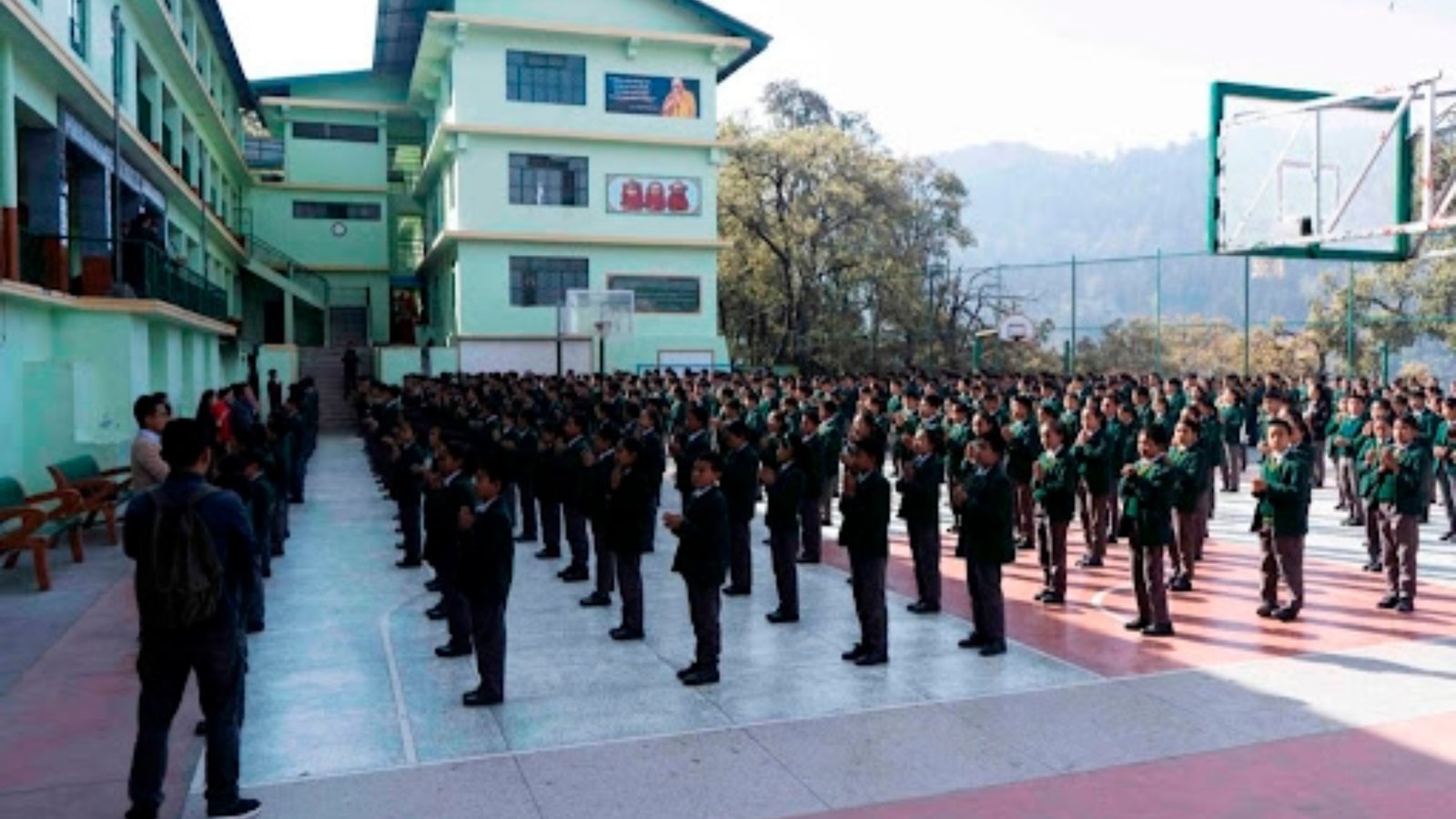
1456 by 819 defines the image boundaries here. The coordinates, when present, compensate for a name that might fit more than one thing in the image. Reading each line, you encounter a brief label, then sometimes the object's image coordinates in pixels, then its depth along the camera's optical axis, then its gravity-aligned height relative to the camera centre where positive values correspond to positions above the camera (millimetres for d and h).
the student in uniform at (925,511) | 9148 -1130
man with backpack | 5160 -1034
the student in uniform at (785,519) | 9373 -1234
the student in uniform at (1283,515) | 9062 -1154
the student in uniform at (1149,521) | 8523 -1126
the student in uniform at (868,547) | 8070 -1244
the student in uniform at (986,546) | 8227 -1255
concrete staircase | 31109 -293
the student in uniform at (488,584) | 7051 -1291
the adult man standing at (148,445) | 9484 -608
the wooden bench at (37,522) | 10102 -1420
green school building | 15312 +3863
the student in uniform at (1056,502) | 9914 -1143
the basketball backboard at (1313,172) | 11719 +2015
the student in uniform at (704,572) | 7613 -1324
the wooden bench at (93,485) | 12295 -1248
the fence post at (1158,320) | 29391 +1199
